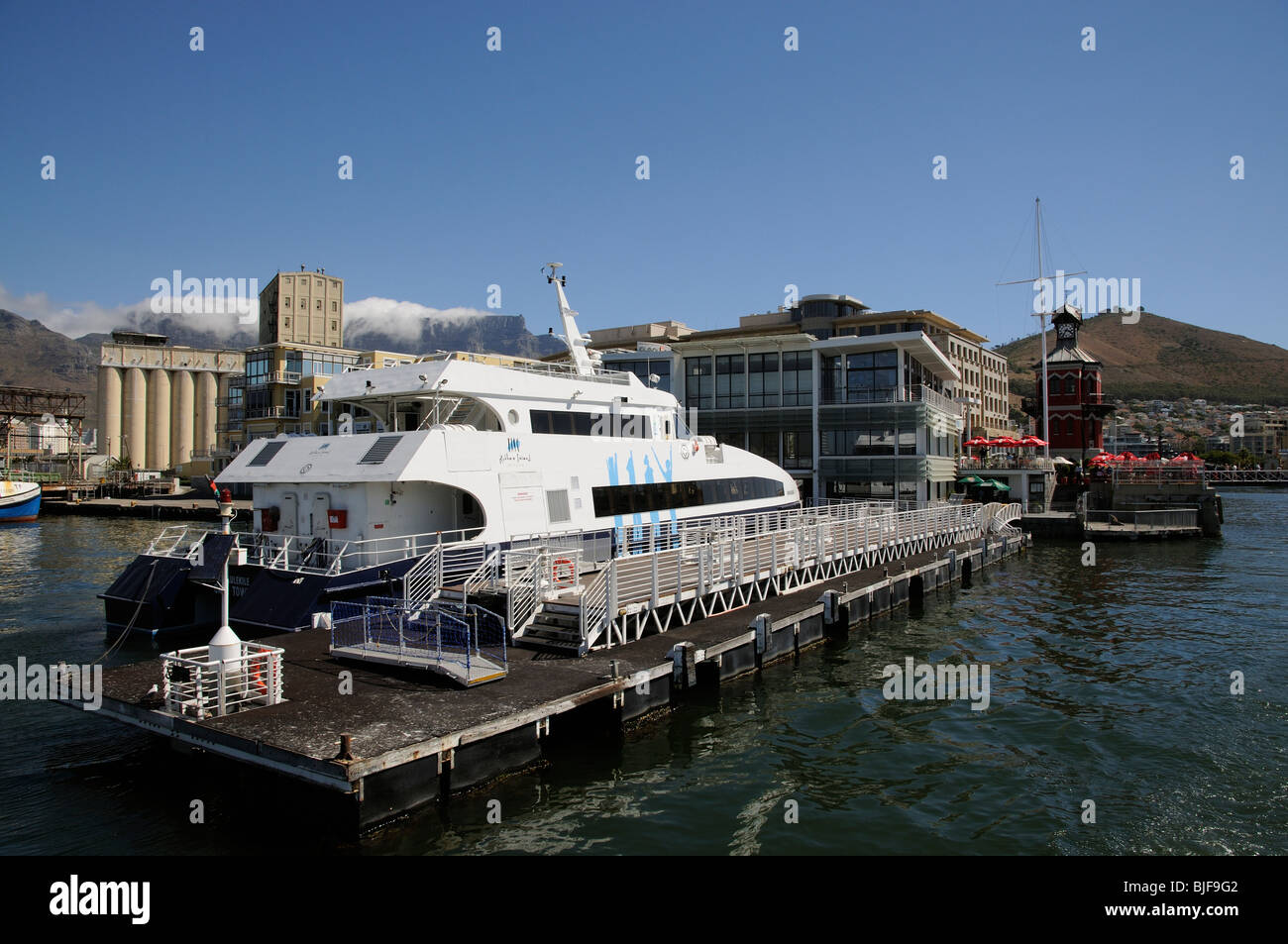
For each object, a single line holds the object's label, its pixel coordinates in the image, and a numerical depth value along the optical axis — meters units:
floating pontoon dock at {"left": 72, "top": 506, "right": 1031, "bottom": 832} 9.09
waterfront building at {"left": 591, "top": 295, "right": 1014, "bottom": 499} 42.59
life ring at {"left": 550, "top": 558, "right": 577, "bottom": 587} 15.93
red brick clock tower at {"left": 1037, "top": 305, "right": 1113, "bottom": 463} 79.00
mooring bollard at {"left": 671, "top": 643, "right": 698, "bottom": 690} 13.72
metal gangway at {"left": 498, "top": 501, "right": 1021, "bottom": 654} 14.63
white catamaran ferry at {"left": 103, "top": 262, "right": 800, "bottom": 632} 16.77
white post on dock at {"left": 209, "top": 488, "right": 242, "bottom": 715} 10.20
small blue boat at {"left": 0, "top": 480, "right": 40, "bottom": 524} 55.03
